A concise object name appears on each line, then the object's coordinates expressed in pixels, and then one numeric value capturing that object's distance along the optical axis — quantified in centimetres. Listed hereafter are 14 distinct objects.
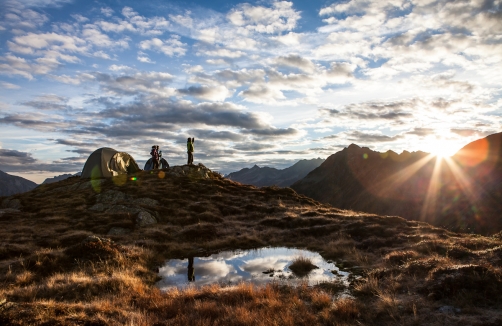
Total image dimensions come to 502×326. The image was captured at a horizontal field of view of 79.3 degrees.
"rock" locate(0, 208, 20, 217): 2692
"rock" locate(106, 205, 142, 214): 2583
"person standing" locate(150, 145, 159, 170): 4659
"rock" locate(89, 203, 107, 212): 2722
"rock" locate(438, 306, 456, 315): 734
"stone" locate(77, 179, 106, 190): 3603
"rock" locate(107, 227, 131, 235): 2082
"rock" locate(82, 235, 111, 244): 1474
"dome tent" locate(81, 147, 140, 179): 3859
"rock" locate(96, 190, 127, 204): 2962
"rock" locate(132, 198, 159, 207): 2894
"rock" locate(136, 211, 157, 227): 2353
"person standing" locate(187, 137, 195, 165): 4513
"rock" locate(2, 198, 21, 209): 3013
